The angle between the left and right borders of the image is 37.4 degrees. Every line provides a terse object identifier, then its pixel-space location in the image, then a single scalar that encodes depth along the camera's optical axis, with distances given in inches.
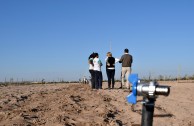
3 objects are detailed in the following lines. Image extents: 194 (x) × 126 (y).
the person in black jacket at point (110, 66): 477.5
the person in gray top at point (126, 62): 474.2
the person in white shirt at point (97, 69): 473.9
